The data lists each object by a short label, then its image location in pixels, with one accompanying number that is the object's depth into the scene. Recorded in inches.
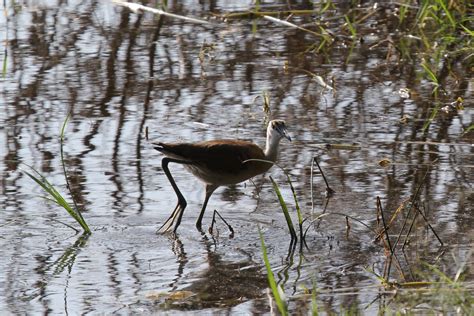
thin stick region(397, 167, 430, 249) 487.0
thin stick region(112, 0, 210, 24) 870.4
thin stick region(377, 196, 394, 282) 476.9
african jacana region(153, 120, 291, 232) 548.4
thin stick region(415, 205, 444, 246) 494.0
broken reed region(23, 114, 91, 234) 514.6
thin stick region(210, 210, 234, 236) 523.4
